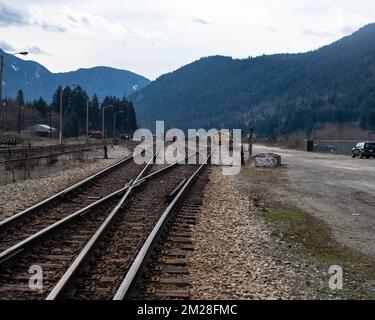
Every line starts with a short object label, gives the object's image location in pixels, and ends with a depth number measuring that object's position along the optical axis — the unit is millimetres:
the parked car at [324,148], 61297
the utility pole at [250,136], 35719
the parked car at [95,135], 106000
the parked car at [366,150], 44688
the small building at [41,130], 112519
